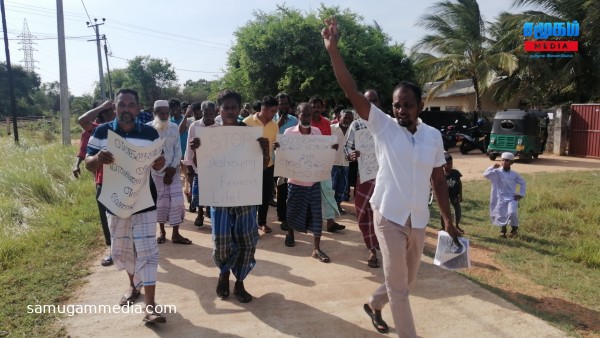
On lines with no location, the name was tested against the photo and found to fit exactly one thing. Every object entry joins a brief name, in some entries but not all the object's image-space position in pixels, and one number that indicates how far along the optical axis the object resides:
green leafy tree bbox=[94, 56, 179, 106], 50.84
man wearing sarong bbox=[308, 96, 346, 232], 5.86
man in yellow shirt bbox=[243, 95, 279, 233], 5.57
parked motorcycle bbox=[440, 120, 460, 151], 17.62
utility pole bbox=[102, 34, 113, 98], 40.09
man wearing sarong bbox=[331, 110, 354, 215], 6.22
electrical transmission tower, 54.56
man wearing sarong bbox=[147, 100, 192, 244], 5.32
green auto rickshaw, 14.45
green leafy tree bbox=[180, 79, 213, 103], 56.09
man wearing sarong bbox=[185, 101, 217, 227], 4.97
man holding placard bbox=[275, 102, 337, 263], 5.00
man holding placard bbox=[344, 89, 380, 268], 4.55
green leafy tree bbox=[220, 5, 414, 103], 17.67
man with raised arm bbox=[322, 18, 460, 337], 2.82
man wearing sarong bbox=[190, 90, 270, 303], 3.79
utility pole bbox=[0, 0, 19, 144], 18.53
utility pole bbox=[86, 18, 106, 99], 29.00
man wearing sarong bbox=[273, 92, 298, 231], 6.36
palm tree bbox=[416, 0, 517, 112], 20.98
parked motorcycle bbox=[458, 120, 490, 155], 17.12
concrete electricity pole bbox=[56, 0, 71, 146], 14.84
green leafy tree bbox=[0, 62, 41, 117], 42.45
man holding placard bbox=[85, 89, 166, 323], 3.44
